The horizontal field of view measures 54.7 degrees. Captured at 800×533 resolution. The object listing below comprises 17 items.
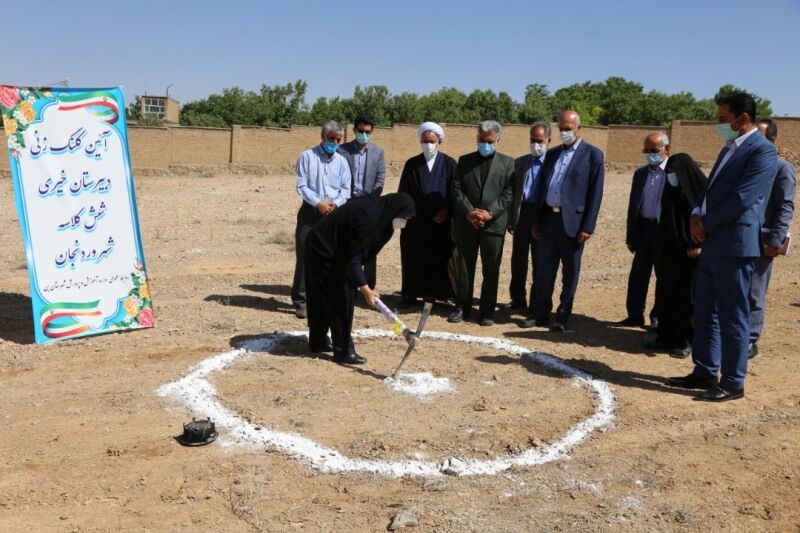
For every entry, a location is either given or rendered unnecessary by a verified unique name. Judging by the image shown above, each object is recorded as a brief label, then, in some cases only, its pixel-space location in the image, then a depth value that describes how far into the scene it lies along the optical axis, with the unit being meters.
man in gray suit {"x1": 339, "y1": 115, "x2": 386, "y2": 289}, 8.47
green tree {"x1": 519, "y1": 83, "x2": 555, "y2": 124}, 44.86
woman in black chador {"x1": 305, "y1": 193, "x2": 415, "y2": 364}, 6.26
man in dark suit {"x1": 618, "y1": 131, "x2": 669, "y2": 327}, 7.57
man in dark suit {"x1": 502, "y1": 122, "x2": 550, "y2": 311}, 8.25
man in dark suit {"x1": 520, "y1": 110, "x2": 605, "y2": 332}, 7.53
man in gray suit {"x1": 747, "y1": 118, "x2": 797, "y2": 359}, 6.27
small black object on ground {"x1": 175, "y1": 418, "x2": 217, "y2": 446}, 4.85
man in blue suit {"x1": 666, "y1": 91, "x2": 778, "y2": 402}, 5.55
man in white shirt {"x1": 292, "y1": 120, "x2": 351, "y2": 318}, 8.00
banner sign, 6.62
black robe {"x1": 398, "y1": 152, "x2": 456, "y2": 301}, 8.34
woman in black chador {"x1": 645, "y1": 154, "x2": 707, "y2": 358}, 6.71
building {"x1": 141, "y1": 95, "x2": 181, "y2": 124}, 46.56
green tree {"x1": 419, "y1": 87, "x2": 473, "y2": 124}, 45.16
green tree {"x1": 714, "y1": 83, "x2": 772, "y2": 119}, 50.62
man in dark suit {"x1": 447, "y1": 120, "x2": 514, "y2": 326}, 7.89
